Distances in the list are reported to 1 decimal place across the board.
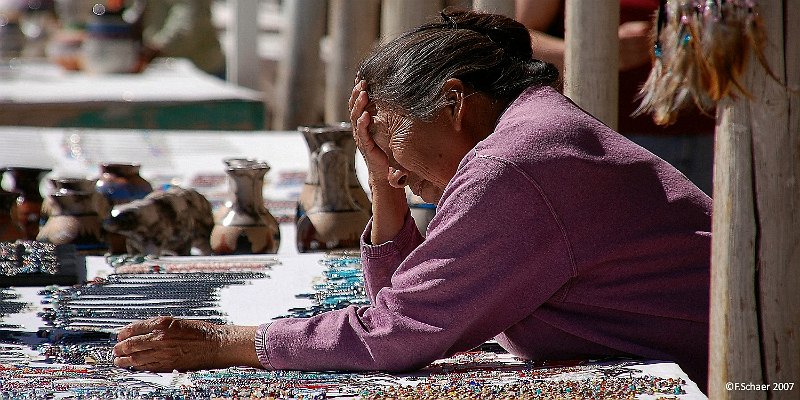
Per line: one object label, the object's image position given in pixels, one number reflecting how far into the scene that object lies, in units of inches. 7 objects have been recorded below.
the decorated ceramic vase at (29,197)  325.7
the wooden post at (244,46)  641.6
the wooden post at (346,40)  511.2
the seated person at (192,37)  895.1
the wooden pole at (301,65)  574.2
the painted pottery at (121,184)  329.1
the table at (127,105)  563.8
